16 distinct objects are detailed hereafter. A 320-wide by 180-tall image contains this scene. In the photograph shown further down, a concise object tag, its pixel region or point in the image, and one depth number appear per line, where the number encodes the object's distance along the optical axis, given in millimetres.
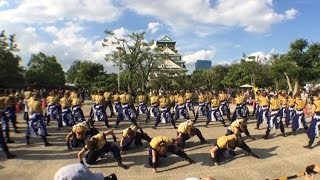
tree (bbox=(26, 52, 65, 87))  30046
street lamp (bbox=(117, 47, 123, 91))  22510
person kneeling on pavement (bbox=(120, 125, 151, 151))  7360
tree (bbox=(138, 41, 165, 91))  23352
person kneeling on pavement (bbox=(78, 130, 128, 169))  6406
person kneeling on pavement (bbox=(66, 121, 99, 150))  7272
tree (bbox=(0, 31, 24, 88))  22911
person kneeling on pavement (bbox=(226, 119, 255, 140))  7257
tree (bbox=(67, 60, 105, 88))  34852
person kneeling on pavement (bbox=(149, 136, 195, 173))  6347
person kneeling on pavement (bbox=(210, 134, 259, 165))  6680
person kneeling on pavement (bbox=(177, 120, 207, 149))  7443
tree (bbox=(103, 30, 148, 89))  22765
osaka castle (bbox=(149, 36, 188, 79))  25368
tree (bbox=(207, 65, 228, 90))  37179
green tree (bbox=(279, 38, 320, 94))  16550
